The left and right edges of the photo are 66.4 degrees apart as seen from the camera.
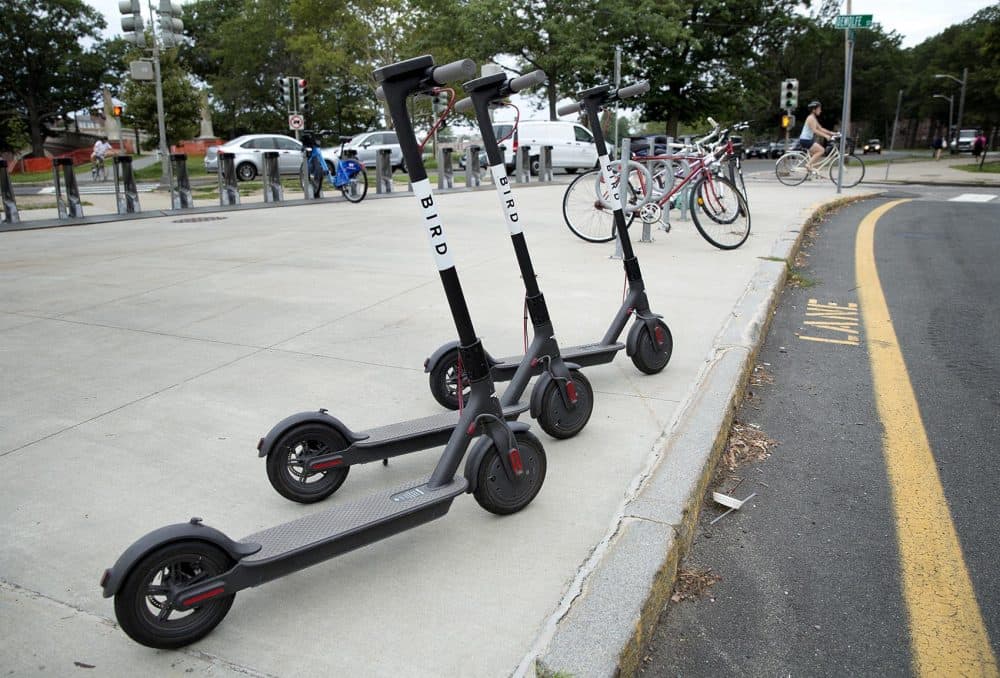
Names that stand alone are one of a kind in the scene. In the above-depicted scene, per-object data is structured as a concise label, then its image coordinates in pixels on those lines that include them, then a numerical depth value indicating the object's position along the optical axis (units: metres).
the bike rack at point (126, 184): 13.35
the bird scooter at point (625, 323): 4.09
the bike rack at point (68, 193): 12.40
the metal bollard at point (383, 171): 16.80
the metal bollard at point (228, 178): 15.03
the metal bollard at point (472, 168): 19.30
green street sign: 14.52
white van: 26.91
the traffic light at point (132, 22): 16.55
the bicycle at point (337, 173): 14.95
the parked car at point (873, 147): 31.02
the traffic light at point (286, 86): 25.59
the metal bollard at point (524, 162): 21.22
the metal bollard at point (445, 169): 18.23
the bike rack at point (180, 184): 14.16
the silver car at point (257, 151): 25.53
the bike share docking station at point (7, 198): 11.64
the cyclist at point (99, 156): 32.30
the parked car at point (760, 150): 61.55
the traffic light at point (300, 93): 24.20
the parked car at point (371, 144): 29.02
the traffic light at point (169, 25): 16.86
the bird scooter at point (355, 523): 2.05
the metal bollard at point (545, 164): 21.41
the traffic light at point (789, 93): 25.44
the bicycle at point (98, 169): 31.61
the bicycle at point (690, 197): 8.06
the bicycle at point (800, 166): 18.70
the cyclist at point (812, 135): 17.30
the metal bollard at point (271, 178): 15.33
